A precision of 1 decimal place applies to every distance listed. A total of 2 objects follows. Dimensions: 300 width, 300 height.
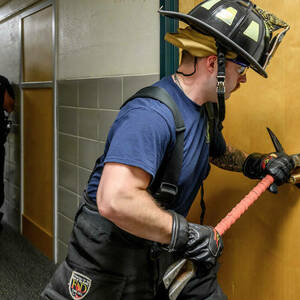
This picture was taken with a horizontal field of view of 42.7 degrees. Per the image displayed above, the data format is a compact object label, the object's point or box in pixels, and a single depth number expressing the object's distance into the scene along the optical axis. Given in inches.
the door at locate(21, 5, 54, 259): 126.1
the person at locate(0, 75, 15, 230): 137.1
